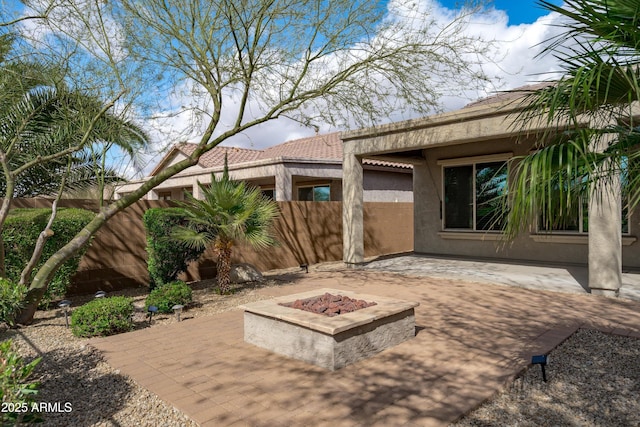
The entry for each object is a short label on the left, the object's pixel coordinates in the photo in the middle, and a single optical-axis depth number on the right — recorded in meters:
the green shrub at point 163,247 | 8.00
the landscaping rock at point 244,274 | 9.66
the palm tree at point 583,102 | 2.90
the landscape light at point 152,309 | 6.20
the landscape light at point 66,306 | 6.13
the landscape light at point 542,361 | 3.89
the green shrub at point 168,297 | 6.82
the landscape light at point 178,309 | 6.42
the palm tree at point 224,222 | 8.05
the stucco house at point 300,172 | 14.93
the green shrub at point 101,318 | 5.62
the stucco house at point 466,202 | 7.52
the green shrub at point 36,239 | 6.76
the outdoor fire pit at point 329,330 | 4.40
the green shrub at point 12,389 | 2.59
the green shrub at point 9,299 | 5.36
